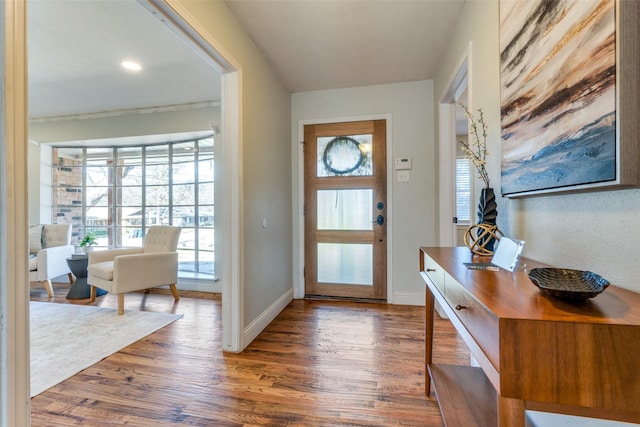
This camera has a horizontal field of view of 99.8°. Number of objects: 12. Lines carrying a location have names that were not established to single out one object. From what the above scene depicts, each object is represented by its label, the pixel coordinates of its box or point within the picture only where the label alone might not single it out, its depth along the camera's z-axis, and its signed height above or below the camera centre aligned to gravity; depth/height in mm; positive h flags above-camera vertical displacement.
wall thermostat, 2996 +566
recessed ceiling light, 2658 +1489
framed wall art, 689 +376
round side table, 3279 -780
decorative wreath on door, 3182 +717
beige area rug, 1822 -1039
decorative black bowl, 599 -170
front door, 3123 +54
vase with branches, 1264 -44
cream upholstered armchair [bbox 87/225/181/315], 2803 -579
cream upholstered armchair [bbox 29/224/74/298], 3279 -486
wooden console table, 502 -275
